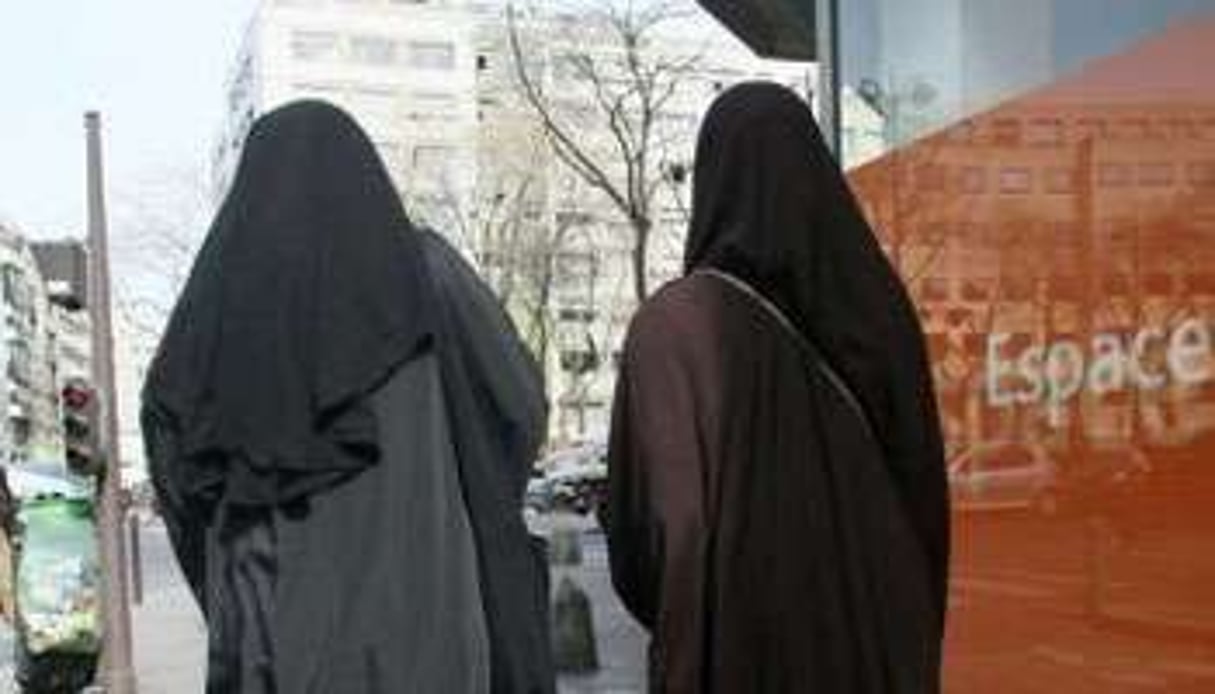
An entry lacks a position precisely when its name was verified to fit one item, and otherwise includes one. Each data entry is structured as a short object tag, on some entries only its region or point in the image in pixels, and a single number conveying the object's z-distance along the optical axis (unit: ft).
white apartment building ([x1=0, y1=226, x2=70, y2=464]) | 264.93
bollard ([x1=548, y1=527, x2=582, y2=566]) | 56.90
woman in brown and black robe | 10.98
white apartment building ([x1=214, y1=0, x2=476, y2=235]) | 255.91
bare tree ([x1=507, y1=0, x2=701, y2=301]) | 111.34
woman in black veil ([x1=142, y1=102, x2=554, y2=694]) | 11.04
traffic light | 56.24
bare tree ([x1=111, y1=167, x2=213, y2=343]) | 139.23
